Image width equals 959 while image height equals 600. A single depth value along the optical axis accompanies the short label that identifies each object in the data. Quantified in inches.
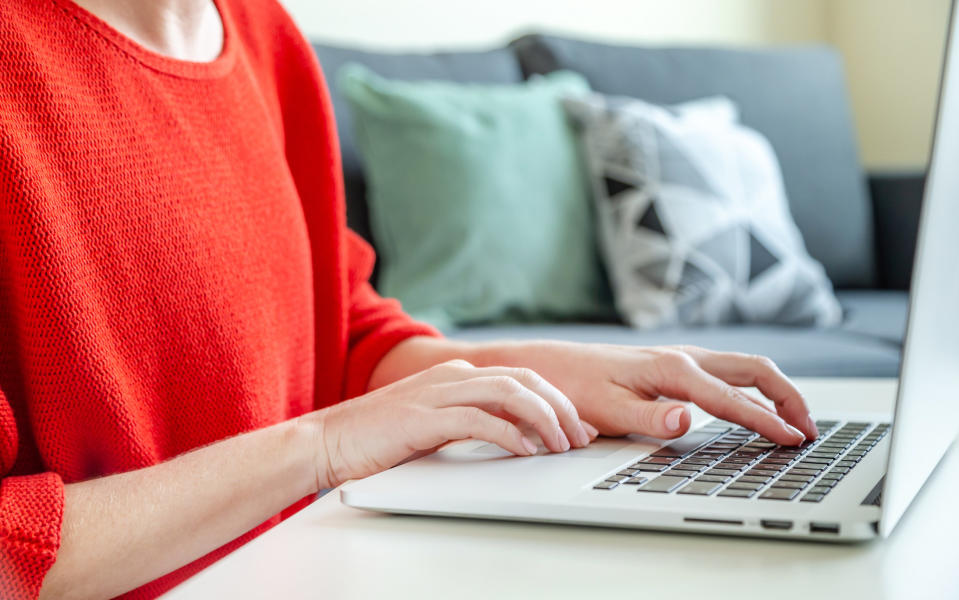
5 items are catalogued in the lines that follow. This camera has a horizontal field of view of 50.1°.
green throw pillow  68.9
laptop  17.6
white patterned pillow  70.6
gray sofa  78.8
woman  23.5
